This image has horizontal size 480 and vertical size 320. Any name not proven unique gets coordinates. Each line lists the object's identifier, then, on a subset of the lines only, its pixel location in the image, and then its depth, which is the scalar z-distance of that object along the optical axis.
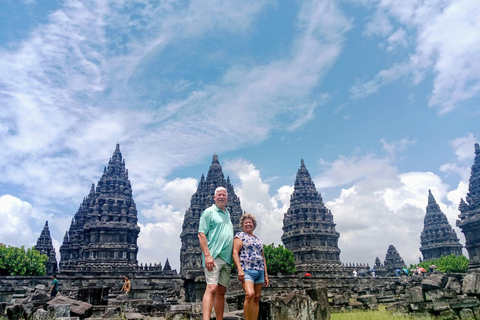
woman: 5.08
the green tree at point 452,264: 48.09
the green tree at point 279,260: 47.88
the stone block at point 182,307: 8.54
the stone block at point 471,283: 8.62
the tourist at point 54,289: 14.68
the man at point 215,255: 5.01
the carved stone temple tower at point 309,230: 56.03
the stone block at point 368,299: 12.82
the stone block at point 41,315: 7.41
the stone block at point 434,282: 9.02
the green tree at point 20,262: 34.84
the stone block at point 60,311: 7.48
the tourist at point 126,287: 17.41
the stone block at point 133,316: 7.66
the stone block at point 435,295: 8.72
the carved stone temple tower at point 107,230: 43.88
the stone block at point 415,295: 8.97
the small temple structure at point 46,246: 50.91
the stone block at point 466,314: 8.01
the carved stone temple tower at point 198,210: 58.91
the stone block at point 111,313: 8.90
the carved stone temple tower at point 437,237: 61.88
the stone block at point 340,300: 12.59
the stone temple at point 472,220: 38.56
